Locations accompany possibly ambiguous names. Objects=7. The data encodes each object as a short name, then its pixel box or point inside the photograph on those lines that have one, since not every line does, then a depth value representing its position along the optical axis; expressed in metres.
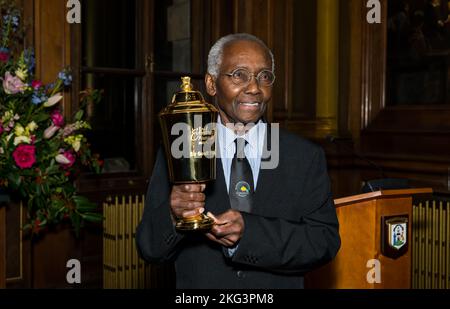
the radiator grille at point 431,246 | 4.25
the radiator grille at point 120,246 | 4.20
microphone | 5.39
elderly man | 1.43
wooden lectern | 3.04
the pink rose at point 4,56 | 3.29
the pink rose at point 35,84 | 3.38
